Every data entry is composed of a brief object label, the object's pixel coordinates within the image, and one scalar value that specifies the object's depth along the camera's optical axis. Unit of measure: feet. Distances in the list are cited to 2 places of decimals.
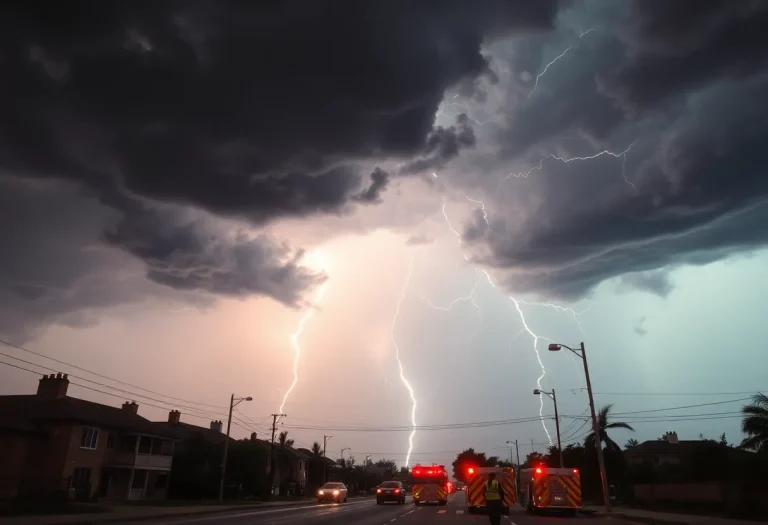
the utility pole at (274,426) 210.26
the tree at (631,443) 276.66
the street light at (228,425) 149.79
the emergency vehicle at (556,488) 98.58
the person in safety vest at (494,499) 50.52
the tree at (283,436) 257.30
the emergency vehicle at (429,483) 134.41
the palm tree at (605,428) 200.01
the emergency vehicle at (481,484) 105.50
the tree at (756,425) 116.16
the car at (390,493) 142.61
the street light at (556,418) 159.12
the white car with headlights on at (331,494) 157.28
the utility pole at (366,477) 361.10
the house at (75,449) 122.11
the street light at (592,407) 99.71
